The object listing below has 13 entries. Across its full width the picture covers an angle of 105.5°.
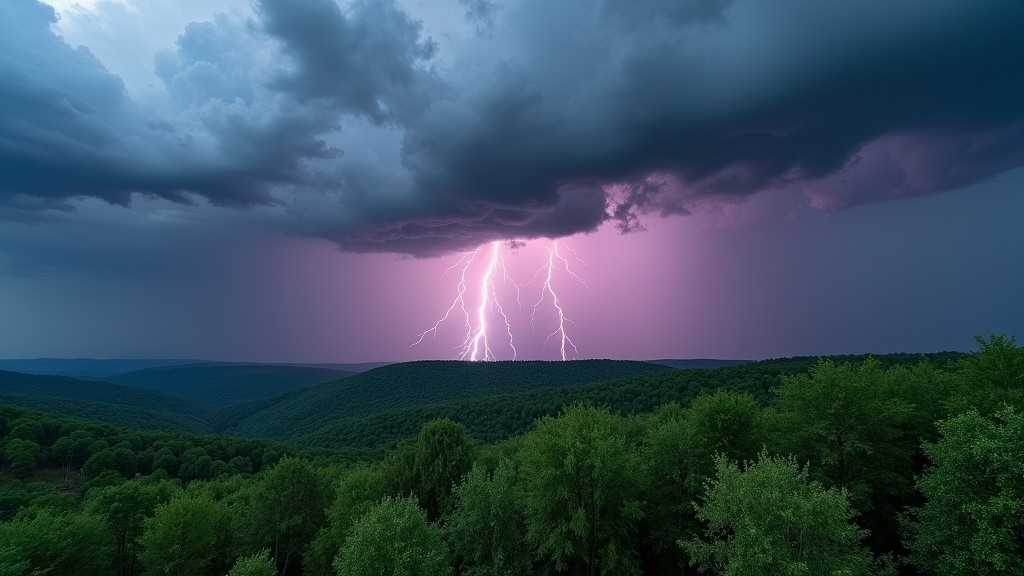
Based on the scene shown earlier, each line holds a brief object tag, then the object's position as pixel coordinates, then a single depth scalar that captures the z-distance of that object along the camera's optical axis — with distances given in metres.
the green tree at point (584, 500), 27.39
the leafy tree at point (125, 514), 38.12
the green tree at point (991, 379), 28.44
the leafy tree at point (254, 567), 25.38
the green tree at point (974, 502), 18.53
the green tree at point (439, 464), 38.59
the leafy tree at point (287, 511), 36.50
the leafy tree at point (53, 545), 26.59
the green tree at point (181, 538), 33.28
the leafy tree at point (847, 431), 28.75
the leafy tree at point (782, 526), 16.84
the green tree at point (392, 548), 22.14
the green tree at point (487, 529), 27.89
